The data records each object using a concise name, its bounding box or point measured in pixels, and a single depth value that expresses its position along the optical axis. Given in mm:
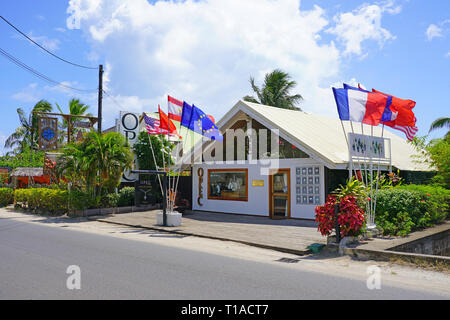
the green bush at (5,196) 25131
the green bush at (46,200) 17969
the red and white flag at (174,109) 14203
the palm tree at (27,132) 39531
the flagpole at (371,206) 10634
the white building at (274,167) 14781
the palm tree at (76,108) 34969
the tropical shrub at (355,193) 9758
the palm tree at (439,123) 31750
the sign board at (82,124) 22078
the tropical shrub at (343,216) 9273
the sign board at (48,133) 21688
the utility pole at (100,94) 20708
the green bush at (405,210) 10906
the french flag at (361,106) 10391
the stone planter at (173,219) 13586
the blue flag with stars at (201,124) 13594
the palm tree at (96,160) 17375
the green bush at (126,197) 19302
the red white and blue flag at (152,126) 16328
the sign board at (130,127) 22281
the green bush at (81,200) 17312
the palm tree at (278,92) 33969
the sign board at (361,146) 11977
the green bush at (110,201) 18609
